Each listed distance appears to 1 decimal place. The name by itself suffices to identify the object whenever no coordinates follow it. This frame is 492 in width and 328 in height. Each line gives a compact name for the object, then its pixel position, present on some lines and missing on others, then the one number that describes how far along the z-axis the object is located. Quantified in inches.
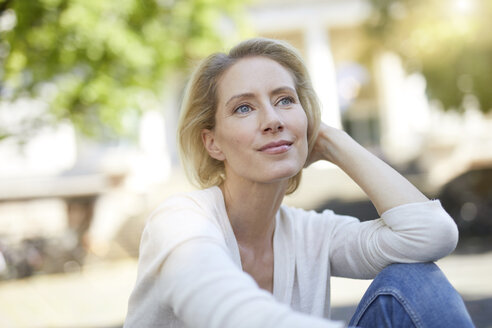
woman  65.6
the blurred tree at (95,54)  231.3
